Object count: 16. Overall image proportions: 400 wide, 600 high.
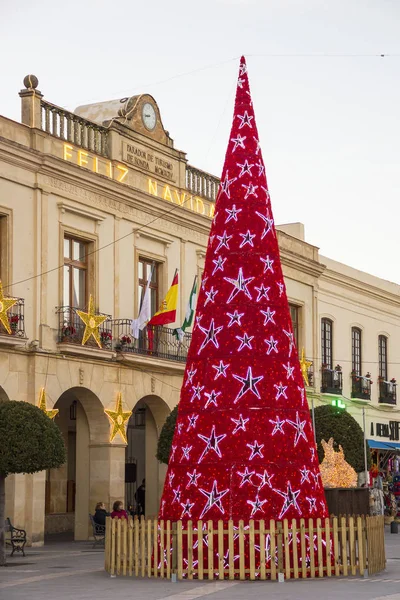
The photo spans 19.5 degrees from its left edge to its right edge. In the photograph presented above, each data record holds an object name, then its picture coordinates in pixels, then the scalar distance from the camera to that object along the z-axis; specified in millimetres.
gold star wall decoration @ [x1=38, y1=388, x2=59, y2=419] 25406
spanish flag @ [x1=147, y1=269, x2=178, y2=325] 28453
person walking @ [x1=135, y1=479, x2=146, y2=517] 31394
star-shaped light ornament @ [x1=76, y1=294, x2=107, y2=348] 26703
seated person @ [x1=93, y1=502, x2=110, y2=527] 25359
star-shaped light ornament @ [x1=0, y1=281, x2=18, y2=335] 24172
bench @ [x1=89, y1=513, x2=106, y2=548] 25188
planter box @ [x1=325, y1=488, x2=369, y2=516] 24859
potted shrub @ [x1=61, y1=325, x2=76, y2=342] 26172
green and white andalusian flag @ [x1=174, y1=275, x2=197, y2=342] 29672
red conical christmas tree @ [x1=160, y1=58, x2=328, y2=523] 15328
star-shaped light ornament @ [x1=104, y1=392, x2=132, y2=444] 27844
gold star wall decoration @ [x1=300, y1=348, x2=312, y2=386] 37000
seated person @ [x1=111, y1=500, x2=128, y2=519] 23453
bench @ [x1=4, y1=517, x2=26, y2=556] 22391
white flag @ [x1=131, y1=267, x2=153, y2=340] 28297
